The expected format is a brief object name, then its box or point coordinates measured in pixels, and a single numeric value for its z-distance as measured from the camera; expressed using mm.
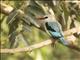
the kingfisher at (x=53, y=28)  4539
